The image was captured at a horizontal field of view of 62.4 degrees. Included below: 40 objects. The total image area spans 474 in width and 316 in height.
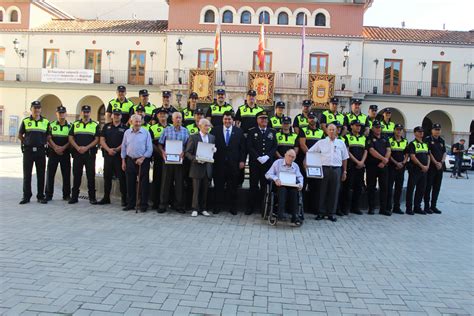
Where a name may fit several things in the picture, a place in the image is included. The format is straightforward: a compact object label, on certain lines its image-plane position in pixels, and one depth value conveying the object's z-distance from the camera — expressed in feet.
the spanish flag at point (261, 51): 84.07
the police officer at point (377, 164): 29.07
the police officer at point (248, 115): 29.04
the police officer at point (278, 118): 28.38
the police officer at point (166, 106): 28.96
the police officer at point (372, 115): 31.17
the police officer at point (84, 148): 28.17
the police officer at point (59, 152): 28.29
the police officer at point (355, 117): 30.60
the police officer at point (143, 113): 28.20
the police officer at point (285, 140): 27.40
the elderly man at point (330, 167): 26.58
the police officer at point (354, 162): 28.71
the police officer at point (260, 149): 26.27
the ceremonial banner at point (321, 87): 88.84
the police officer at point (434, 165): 31.17
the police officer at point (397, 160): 29.86
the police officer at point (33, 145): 27.37
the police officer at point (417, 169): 30.35
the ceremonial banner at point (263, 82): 85.66
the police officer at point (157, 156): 27.55
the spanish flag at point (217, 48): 83.15
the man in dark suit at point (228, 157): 26.43
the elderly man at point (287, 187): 24.11
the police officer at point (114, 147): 27.84
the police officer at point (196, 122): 28.02
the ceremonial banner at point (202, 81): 86.07
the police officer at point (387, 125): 30.71
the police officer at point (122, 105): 29.77
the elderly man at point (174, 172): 26.50
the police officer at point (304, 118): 29.35
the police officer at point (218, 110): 29.01
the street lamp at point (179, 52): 98.43
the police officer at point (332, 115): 30.40
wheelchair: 24.40
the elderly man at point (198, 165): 25.93
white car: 75.77
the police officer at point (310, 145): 28.02
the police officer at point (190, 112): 29.55
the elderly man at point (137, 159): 26.35
